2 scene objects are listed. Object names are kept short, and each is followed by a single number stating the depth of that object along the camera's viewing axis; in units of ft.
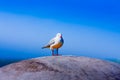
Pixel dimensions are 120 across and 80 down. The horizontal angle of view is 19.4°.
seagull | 40.04
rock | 21.04
